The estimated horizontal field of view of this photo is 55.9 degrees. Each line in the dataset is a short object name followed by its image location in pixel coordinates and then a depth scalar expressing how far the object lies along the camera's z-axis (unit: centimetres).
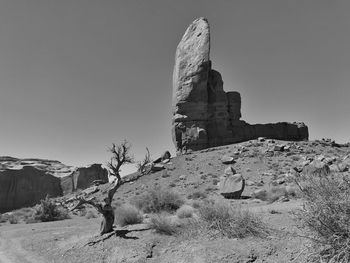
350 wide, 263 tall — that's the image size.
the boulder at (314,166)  2359
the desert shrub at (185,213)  1474
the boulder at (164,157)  5155
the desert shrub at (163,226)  1096
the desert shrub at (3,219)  3095
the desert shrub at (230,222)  895
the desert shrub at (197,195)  2730
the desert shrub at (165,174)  4322
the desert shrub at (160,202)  2048
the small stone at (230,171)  3201
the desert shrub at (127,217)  1548
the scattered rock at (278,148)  4697
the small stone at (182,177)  4069
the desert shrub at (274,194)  1955
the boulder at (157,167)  4622
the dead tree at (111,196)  1352
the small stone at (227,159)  4491
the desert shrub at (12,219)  2906
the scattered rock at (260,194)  2170
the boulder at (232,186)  2302
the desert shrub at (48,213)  2762
